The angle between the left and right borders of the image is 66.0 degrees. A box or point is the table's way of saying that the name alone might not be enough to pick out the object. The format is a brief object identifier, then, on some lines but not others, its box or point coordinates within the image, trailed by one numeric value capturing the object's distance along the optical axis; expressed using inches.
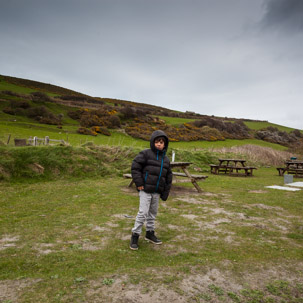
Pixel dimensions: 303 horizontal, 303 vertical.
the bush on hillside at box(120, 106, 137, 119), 1622.8
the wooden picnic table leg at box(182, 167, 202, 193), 387.5
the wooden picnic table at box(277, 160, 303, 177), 674.7
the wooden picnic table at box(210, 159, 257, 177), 672.4
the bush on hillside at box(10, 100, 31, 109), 1368.1
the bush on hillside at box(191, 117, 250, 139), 1916.5
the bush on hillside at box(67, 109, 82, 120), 1461.6
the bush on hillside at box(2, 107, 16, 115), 1273.4
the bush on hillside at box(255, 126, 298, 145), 2092.8
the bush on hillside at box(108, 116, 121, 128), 1353.3
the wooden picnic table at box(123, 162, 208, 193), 386.7
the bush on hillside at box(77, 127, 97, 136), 1085.4
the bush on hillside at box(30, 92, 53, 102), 1728.7
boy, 176.2
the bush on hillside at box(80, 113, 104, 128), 1282.4
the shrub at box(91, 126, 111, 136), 1165.4
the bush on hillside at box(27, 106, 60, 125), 1241.7
